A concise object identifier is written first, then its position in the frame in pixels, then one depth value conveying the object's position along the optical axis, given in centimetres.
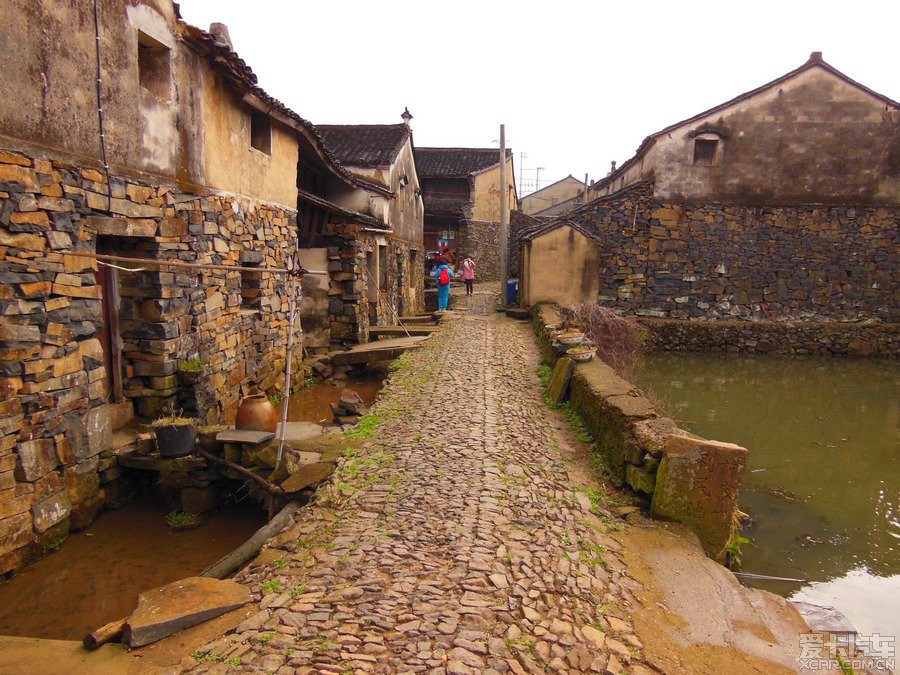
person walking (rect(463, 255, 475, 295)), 2192
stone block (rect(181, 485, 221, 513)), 618
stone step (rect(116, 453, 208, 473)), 602
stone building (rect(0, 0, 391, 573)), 468
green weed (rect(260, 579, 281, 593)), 363
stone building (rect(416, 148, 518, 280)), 3052
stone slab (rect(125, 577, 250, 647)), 318
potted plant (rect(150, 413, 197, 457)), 601
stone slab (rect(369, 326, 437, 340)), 1345
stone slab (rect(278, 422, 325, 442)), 668
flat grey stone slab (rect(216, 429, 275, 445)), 605
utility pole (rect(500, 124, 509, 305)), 1858
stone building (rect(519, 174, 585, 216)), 4828
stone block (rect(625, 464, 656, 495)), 505
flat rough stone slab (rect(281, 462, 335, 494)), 535
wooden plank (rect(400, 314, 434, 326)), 1599
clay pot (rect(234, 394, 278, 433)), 659
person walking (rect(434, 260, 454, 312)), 1847
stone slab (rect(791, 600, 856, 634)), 402
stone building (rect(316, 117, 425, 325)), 1471
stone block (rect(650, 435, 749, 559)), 466
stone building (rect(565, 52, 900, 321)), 1688
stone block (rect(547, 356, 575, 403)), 798
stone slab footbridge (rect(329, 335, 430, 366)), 1148
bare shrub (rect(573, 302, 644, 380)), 1150
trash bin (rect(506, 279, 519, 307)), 1937
